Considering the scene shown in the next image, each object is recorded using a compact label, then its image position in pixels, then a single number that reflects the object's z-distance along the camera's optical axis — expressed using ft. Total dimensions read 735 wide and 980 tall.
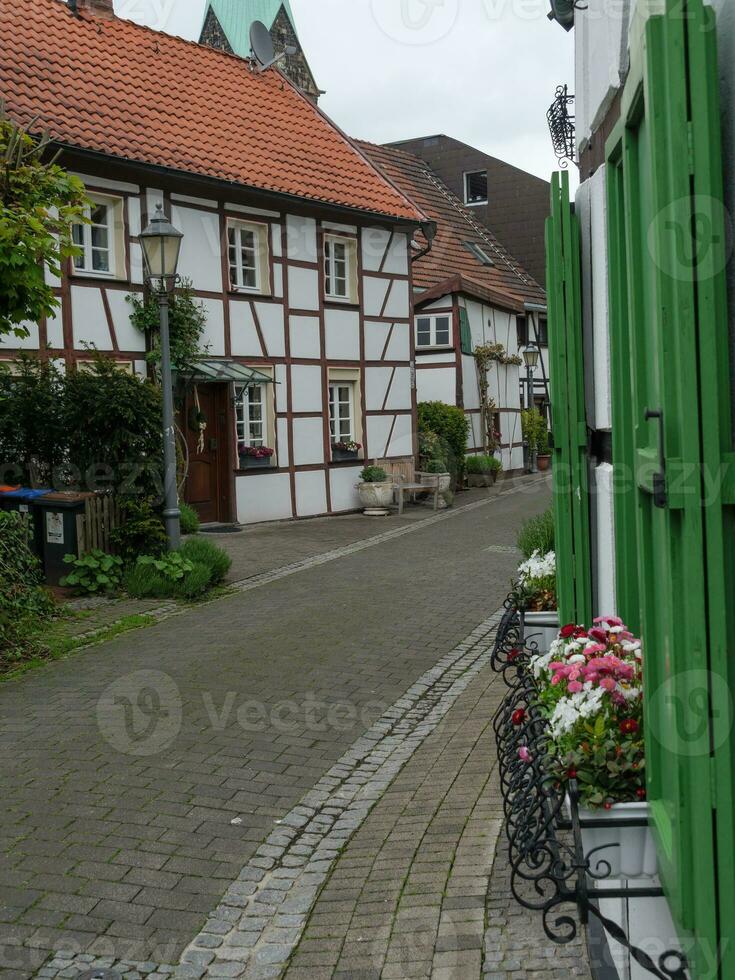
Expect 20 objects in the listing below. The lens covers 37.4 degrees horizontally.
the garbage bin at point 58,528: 35.63
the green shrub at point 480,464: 79.30
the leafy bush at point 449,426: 73.05
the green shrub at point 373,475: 61.16
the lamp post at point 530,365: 95.20
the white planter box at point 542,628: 18.96
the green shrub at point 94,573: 35.35
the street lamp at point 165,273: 35.76
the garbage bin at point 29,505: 36.50
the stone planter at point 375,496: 60.54
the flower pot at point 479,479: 79.41
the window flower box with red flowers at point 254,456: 54.49
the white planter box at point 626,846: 9.11
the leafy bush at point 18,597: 27.55
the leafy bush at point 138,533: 36.60
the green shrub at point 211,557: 37.14
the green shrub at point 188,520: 46.80
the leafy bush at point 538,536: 26.85
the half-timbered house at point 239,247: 47.65
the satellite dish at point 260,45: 70.19
